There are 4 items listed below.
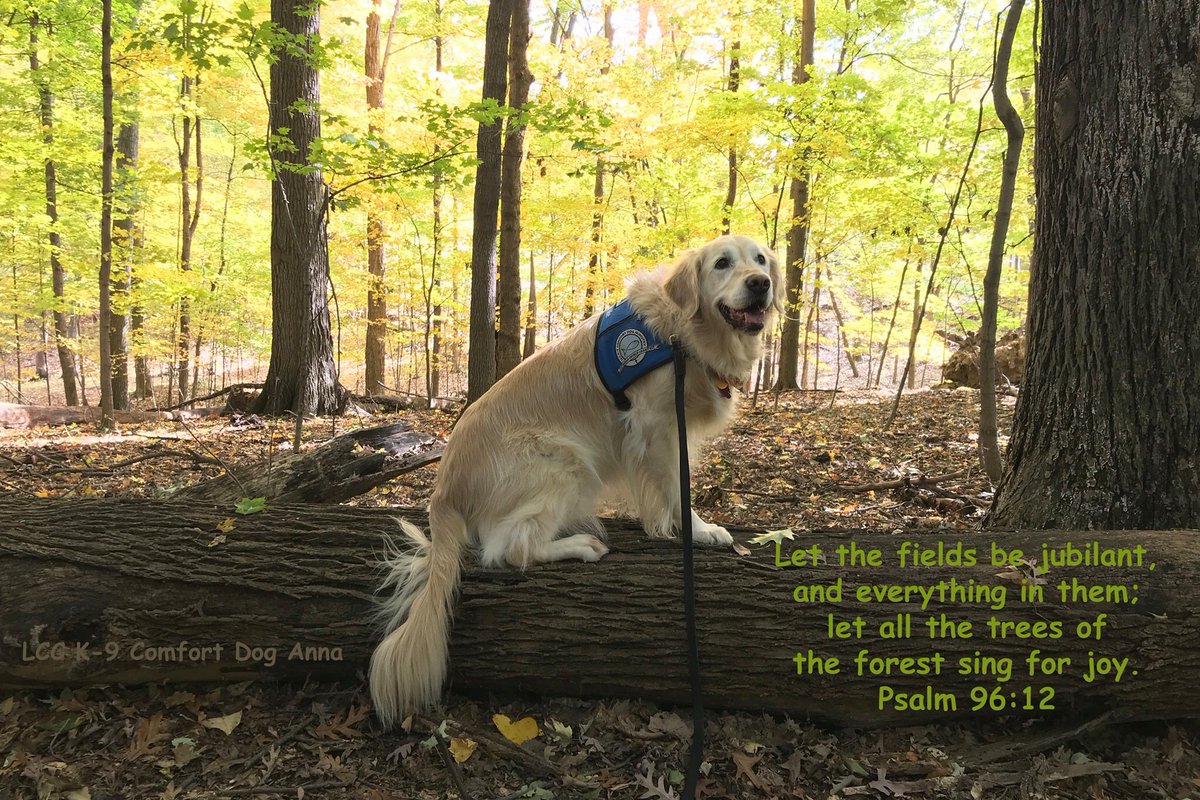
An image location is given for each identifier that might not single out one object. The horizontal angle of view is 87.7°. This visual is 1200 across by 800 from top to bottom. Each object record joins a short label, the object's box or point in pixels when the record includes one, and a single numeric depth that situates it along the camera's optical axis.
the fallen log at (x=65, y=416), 8.05
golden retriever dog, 2.56
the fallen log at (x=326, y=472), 3.63
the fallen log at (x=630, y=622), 2.11
